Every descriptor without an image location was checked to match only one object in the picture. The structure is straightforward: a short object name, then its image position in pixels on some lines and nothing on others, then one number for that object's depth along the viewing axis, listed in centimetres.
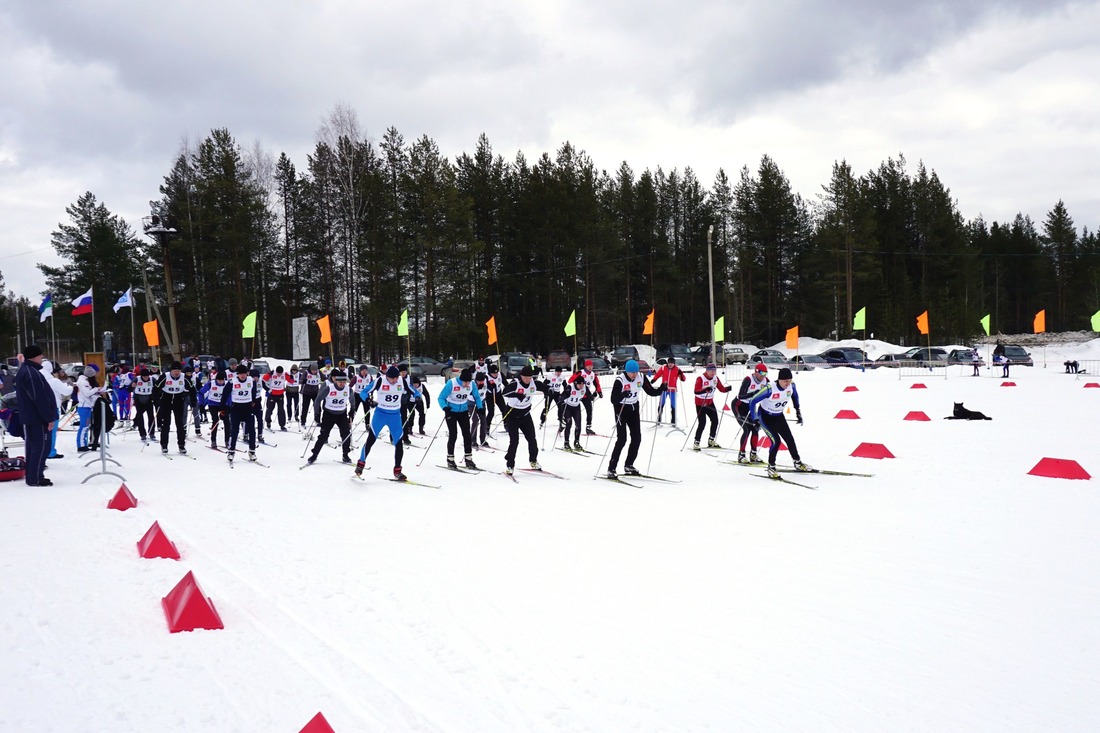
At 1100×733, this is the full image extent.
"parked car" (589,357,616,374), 3947
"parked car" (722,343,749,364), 4406
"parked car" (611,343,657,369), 4367
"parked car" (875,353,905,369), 3777
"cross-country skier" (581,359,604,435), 1704
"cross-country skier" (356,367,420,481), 1142
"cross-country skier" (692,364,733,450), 1444
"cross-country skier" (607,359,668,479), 1155
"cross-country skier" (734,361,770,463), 1188
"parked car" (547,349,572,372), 4048
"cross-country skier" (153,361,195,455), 1484
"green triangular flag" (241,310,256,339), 2650
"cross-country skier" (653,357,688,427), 1792
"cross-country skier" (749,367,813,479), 1131
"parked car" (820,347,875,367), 3925
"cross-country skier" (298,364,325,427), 1936
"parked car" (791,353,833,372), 3816
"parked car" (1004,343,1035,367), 3705
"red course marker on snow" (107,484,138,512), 866
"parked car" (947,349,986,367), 3831
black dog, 1709
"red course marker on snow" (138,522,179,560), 639
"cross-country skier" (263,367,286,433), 1923
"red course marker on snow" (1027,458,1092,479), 1023
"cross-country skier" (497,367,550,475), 1175
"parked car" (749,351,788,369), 3915
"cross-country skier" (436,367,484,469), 1222
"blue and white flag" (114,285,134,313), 2779
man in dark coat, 977
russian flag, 2488
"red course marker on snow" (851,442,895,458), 1288
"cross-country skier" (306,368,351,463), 1287
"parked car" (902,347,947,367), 3892
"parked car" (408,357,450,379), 3897
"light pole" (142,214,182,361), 3017
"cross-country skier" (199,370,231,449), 1438
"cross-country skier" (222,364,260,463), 1345
